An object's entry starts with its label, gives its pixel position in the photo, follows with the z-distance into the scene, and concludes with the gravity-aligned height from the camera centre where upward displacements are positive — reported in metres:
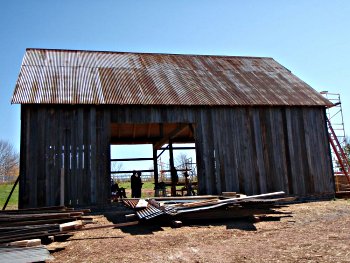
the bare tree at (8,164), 71.91 +7.40
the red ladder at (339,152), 19.33 +1.63
